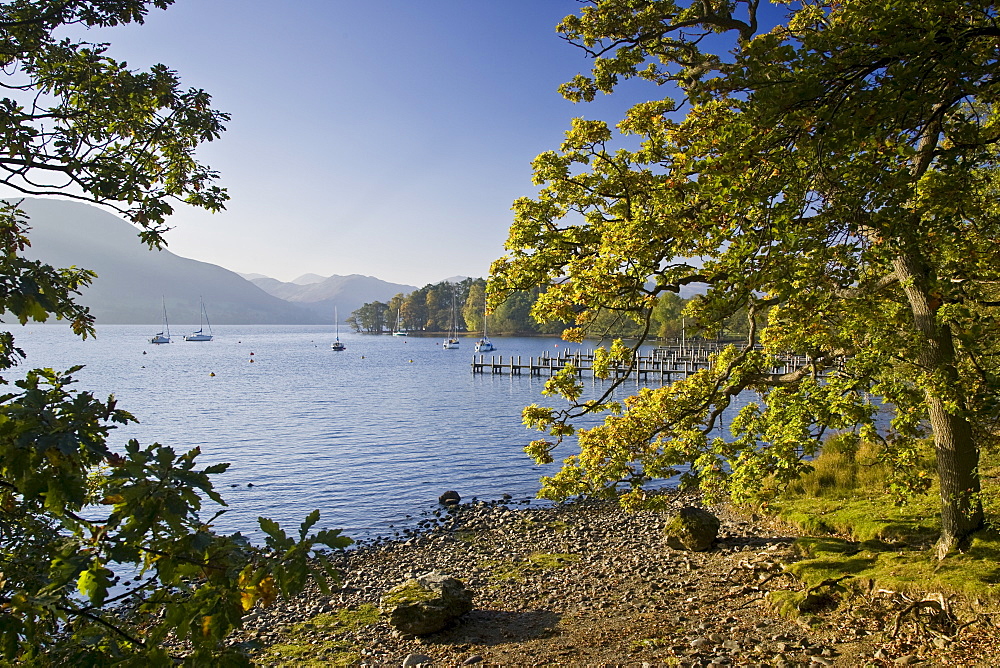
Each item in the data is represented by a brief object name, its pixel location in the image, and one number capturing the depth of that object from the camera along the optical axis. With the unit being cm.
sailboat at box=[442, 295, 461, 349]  12596
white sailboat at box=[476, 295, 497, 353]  11031
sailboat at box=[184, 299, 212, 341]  15650
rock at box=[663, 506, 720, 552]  1370
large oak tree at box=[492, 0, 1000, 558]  528
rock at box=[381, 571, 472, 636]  1032
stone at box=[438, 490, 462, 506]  2144
